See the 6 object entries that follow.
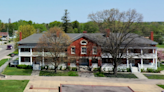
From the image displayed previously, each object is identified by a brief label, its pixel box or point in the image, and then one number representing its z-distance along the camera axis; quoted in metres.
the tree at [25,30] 64.94
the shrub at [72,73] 40.00
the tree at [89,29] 109.75
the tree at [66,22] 97.69
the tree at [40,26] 140.44
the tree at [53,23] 147.50
